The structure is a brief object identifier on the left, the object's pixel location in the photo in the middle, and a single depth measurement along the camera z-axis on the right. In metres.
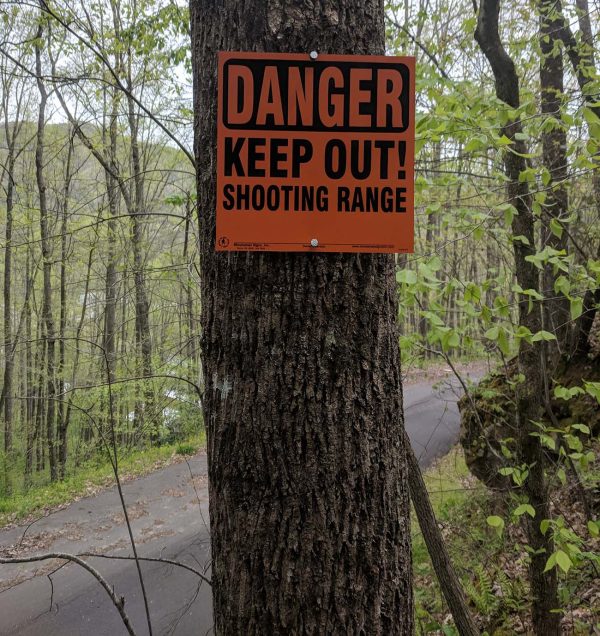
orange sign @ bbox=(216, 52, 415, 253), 1.17
